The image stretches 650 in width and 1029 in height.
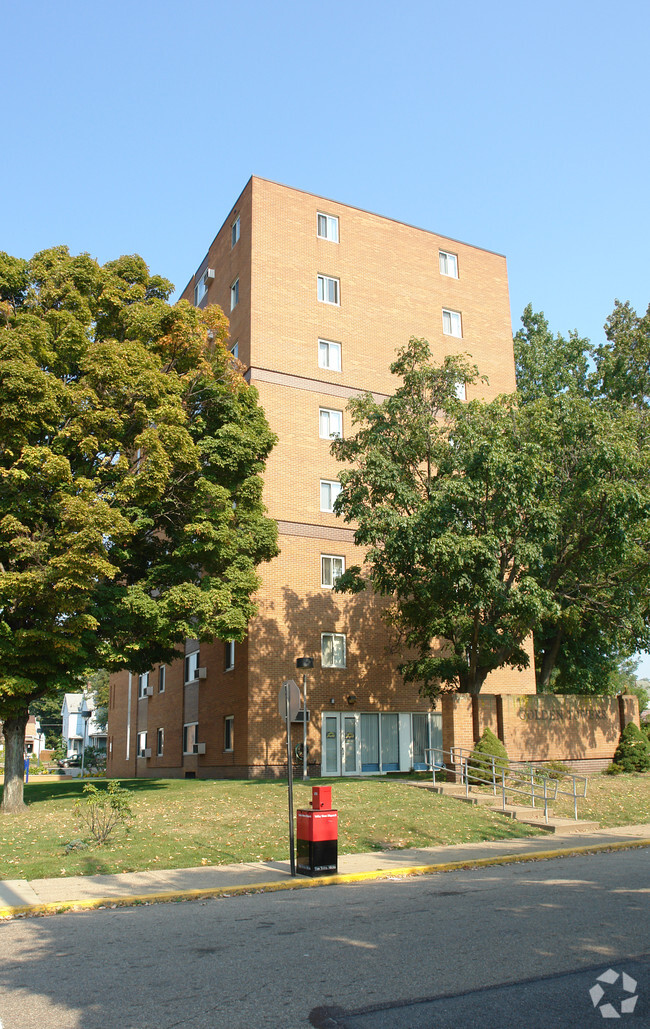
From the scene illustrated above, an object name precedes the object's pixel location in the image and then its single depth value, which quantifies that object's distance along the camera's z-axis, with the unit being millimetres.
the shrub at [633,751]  27016
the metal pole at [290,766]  12211
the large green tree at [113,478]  18375
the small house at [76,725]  89500
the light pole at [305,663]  23062
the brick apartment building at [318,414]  27547
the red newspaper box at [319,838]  12148
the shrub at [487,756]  21219
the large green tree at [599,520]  22641
